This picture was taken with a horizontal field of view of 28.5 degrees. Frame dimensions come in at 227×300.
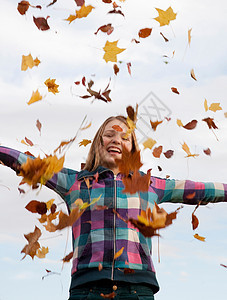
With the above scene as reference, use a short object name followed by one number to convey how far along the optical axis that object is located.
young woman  2.58
